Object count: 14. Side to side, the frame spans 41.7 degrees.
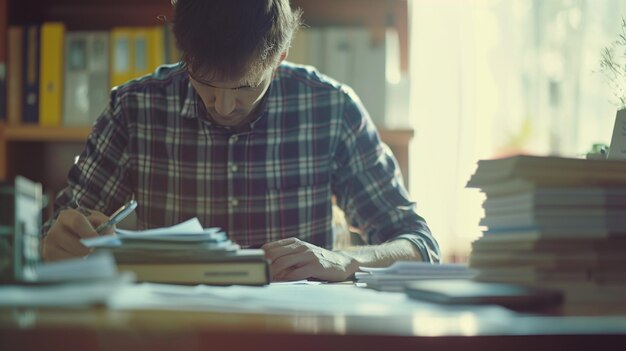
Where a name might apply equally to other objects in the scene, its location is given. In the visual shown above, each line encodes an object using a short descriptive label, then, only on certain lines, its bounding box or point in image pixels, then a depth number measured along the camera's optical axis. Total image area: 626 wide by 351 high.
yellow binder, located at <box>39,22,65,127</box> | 2.43
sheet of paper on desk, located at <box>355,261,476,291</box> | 1.08
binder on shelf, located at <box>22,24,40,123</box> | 2.43
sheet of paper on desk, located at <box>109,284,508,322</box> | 0.74
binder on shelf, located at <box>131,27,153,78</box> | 2.43
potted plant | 1.22
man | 1.85
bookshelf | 2.42
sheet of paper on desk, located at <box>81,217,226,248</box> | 1.01
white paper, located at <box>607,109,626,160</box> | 1.21
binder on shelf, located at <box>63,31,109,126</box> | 2.43
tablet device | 0.81
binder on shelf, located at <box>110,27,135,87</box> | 2.44
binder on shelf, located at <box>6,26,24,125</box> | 2.42
